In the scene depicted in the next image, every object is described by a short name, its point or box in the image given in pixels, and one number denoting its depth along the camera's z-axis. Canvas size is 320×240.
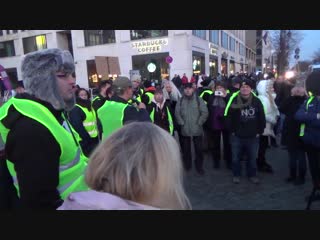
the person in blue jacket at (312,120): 4.18
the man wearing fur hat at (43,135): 1.51
